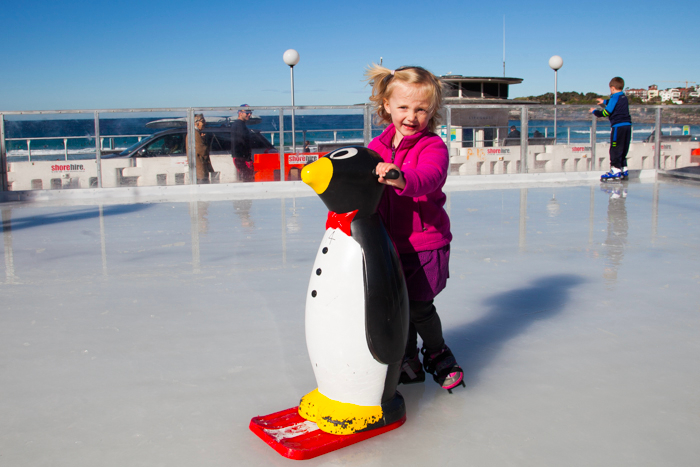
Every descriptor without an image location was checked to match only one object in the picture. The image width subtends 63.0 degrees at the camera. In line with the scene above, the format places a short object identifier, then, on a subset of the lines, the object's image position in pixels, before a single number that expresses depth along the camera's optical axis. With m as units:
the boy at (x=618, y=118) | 8.59
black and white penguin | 1.58
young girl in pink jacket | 1.79
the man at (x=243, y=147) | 9.14
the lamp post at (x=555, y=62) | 14.33
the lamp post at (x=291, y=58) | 10.69
